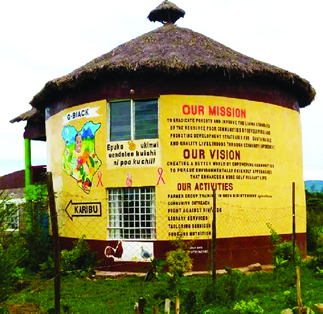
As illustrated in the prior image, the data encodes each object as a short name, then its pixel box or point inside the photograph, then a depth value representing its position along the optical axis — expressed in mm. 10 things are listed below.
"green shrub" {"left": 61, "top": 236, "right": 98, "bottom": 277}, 12961
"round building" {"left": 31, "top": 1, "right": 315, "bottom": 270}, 13039
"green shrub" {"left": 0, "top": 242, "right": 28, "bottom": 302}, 5180
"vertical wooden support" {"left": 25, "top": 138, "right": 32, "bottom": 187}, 19516
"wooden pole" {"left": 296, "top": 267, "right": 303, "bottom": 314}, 7113
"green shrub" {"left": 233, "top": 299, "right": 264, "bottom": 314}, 7402
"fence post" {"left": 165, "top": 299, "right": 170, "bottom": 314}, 6376
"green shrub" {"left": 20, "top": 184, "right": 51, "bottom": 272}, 13945
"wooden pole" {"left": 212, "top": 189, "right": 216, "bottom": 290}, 9066
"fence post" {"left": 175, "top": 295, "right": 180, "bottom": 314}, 6195
